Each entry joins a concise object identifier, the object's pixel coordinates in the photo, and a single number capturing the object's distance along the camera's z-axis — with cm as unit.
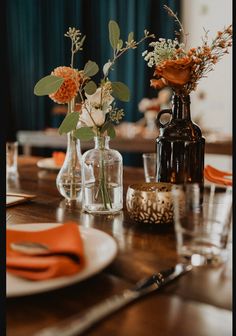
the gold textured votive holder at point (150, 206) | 88
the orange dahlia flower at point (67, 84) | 98
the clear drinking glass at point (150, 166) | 133
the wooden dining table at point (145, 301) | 50
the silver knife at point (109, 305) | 48
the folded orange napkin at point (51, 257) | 59
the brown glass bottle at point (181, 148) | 105
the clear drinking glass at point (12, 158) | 166
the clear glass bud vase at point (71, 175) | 116
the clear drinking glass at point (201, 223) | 70
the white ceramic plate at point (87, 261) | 56
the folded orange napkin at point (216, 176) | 135
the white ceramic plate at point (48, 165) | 179
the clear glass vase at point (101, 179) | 102
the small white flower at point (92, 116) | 99
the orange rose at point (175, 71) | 96
